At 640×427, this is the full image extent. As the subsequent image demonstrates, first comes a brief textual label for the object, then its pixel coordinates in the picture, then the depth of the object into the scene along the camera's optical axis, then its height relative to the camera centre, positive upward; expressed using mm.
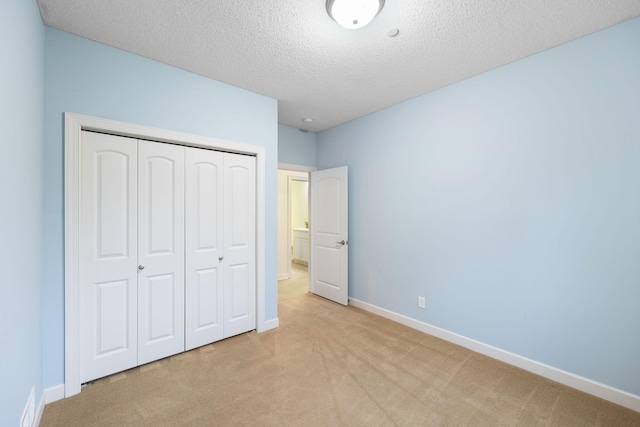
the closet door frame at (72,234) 1942 -162
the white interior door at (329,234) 3928 -332
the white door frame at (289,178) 4168 +718
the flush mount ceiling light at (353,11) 1617 +1305
